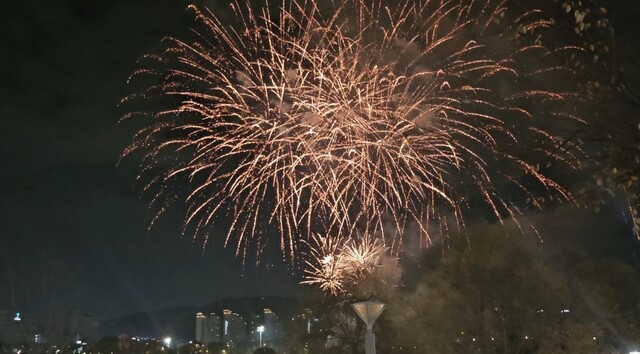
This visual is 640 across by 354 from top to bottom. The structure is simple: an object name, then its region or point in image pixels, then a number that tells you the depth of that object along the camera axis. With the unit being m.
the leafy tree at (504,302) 25.20
